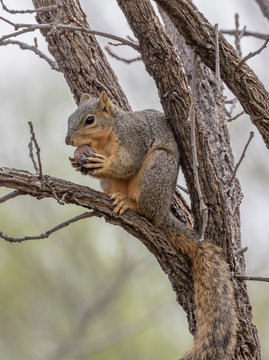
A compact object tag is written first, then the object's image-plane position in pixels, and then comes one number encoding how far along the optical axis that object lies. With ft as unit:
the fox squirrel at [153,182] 21.02
